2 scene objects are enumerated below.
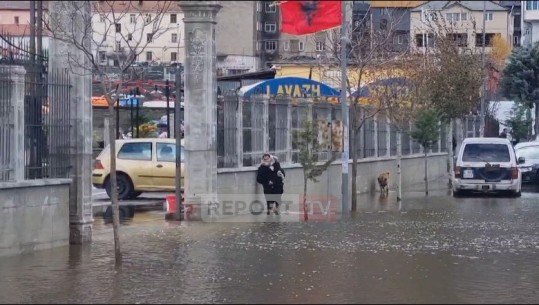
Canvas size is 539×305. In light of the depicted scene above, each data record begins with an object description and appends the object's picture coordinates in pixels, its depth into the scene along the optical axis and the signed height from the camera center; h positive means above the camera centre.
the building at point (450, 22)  42.72 +5.97
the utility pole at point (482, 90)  41.97 +2.83
